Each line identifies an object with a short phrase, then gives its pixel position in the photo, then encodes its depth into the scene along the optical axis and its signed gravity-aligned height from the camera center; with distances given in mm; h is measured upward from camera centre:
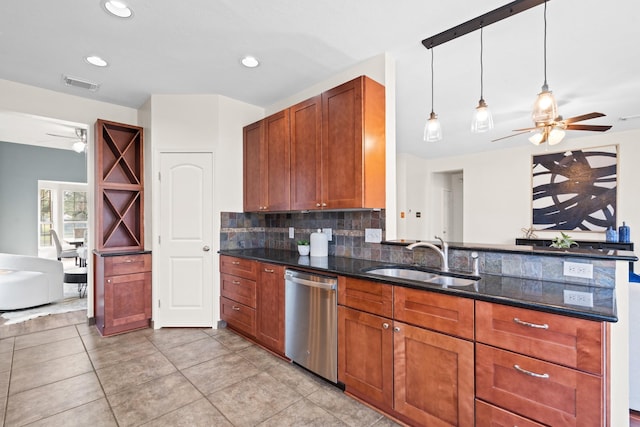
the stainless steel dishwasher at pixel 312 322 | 2229 -854
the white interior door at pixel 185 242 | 3430 -331
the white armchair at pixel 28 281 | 3975 -925
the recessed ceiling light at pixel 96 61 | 2648 +1360
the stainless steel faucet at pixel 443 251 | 2107 -267
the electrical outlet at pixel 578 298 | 1333 -395
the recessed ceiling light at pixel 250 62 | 2691 +1373
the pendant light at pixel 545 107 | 2426 +859
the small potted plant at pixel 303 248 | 3154 -365
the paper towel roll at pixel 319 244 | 3027 -311
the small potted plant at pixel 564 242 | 3621 -352
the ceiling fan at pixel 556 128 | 3314 +975
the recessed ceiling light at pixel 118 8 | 1966 +1360
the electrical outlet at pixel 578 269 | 1642 -310
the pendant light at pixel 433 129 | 2488 +690
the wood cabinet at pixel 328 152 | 2408 +549
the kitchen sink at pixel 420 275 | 2021 -460
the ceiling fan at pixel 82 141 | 4457 +1062
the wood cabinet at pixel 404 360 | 1563 -862
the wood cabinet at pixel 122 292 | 3215 -865
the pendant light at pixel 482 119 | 2330 +724
